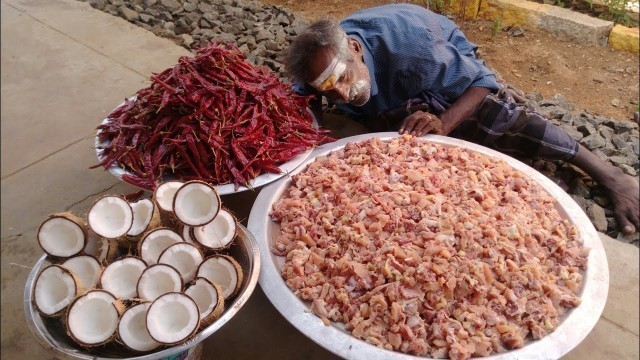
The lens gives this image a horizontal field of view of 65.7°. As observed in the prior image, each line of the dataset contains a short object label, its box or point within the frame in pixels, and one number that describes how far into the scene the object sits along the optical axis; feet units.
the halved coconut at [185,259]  6.62
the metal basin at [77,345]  5.68
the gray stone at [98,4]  18.22
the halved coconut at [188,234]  6.97
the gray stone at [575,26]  14.89
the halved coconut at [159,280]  6.22
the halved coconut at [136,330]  5.70
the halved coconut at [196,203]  6.82
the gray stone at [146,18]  17.25
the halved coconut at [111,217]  6.63
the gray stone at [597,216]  9.44
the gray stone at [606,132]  11.29
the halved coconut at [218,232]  6.95
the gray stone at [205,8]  17.91
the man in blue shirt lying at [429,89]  9.20
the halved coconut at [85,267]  6.46
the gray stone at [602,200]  9.96
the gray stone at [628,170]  10.36
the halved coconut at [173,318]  5.66
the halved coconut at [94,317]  5.69
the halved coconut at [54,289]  5.98
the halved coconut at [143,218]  6.89
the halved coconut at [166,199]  7.06
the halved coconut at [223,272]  6.56
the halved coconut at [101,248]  6.67
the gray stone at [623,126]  11.53
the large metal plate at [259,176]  8.21
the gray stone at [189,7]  17.95
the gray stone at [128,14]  17.43
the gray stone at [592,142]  10.89
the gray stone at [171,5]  18.11
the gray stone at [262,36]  15.78
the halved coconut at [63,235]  6.57
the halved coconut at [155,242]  6.68
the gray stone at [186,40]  15.89
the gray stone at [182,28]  16.80
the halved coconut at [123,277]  6.29
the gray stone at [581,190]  10.14
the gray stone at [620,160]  10.57
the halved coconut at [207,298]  6.04
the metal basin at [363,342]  5.89
